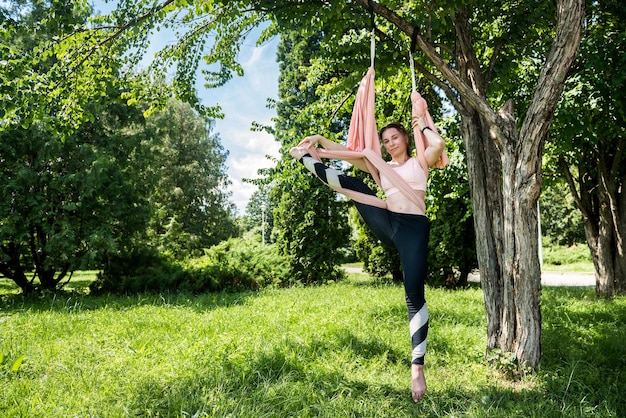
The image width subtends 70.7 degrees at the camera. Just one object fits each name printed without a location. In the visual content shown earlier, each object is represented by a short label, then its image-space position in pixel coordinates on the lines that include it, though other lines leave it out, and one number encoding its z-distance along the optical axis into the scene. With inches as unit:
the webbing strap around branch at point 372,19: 127.0
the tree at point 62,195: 361.4
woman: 104.8
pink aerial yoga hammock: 111.0
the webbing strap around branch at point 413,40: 139.4
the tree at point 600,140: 213.8
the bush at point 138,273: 394.9
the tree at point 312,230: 467.5
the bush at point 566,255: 932.0
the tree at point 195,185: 890.1
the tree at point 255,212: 2375.7
